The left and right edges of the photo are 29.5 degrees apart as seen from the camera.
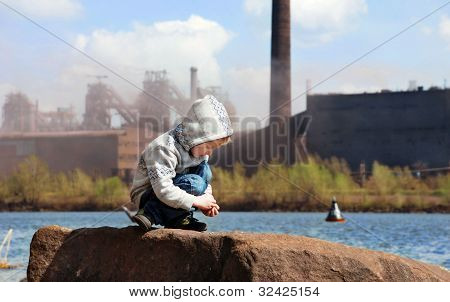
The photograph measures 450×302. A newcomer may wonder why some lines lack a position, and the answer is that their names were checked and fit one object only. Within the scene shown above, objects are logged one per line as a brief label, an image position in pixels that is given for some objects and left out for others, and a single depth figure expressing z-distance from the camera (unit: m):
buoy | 41.00
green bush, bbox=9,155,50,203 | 60.12
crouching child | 5.02
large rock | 4.95
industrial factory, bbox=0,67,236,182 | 58.34
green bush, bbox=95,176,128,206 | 59.54
